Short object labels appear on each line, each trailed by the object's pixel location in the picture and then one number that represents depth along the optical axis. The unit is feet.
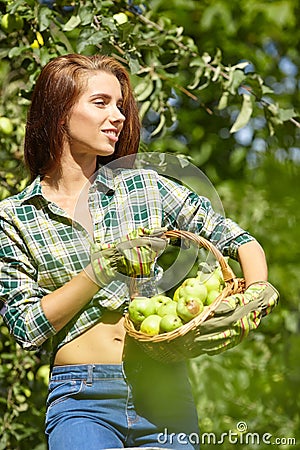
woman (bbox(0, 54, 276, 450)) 13.84
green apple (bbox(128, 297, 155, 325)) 13.55
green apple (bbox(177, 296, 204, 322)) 13.24
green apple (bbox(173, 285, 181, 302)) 13.67
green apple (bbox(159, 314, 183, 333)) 13.21
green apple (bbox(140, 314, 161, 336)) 13.39
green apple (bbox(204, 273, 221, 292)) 13.73
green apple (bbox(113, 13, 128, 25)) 18.57
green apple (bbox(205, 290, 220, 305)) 13.56
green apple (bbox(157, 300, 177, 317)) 13.37
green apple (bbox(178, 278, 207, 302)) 13.45
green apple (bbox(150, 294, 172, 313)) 13.57
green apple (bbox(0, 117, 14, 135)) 19.23
